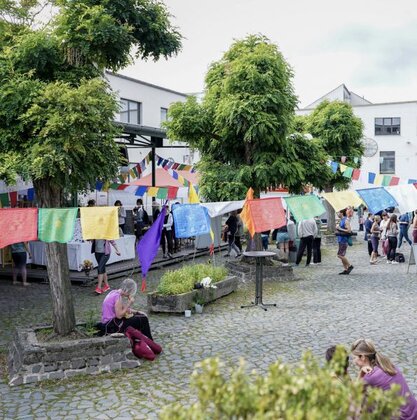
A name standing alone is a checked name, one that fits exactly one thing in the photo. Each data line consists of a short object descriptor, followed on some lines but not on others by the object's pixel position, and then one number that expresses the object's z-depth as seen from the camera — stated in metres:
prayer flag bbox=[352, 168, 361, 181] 19.72
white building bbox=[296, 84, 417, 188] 42.50
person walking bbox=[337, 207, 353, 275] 15.52
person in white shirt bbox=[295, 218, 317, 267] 17.12
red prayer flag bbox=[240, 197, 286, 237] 11.67
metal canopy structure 21.80
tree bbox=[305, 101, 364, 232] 25.06
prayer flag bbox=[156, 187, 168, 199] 14.54
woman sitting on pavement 8.11
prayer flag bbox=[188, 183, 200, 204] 12.58
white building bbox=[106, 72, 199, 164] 28.58
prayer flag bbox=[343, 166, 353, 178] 19.17
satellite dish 28.26
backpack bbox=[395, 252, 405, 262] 17.98
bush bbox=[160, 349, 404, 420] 2.71
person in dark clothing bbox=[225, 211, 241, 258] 18.89
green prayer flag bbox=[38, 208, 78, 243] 7.78
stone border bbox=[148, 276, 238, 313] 10.66
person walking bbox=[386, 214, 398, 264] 17.36
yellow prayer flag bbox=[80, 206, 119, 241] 8.50
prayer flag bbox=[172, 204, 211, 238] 11.75
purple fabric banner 9.96
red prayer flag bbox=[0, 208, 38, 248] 7.79
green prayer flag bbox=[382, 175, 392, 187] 18.13
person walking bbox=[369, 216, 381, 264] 17.91
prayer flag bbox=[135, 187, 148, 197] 16.71
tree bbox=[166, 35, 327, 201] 14.01
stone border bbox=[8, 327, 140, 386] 7.09
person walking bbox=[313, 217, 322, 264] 17.92
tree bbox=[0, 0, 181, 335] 7.19
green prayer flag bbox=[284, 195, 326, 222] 11.85
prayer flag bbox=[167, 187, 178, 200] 14.03
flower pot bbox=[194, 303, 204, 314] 10.83
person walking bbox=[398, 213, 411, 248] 20.28
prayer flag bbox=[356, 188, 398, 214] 12.52
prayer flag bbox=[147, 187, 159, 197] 14.76
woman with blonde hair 4.58
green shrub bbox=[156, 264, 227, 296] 10.93
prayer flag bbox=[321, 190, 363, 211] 12.53
